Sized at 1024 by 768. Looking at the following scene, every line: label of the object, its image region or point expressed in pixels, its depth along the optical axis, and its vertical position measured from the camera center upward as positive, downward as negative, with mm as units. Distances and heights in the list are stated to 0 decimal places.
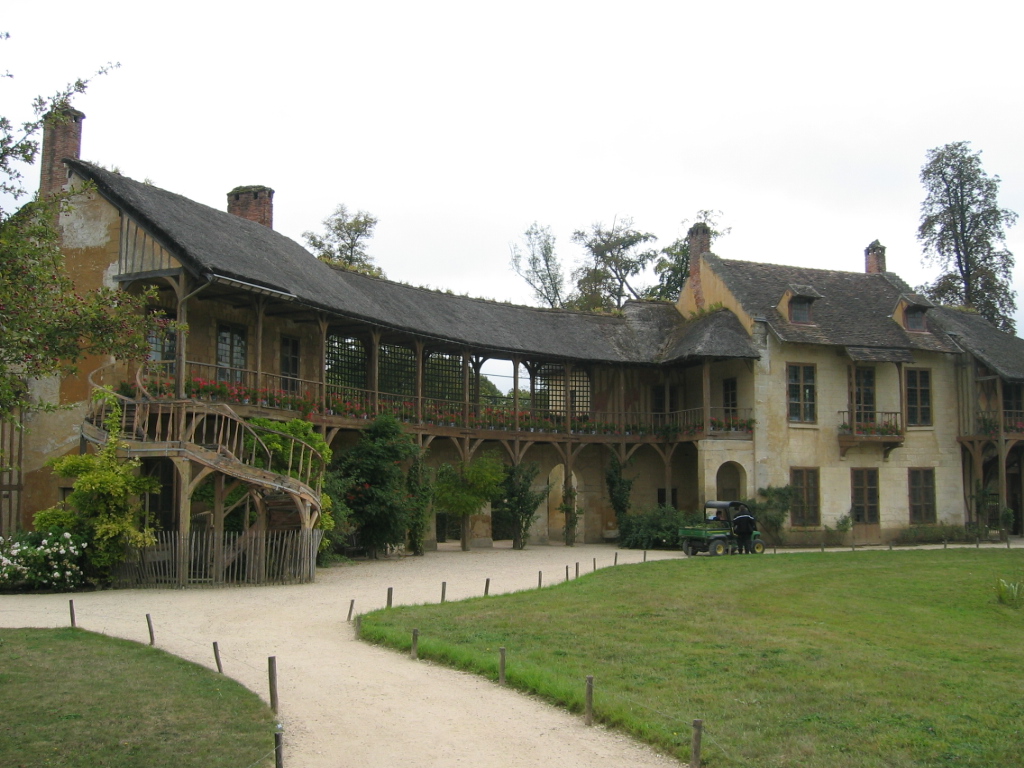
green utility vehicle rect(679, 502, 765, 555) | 27062 -1593
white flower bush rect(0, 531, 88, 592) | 17500 -1428
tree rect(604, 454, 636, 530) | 32531 -340
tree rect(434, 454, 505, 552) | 28062 -119
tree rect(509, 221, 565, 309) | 51250 +10993
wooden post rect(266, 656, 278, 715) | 9461 -1927
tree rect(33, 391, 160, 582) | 17703 -395
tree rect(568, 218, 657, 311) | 49250 +10865
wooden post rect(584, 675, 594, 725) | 9203 -2105
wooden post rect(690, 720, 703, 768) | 7676 -2119
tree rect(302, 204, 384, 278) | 41969 +10664
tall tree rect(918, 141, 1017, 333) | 43781 +11179
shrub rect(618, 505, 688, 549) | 30016 -1513
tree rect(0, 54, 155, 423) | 8094 +1570
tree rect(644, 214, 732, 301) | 46281 +10163
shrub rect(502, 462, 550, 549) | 30109 -509
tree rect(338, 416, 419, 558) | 24516 -32
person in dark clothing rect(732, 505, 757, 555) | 27281 -1406
